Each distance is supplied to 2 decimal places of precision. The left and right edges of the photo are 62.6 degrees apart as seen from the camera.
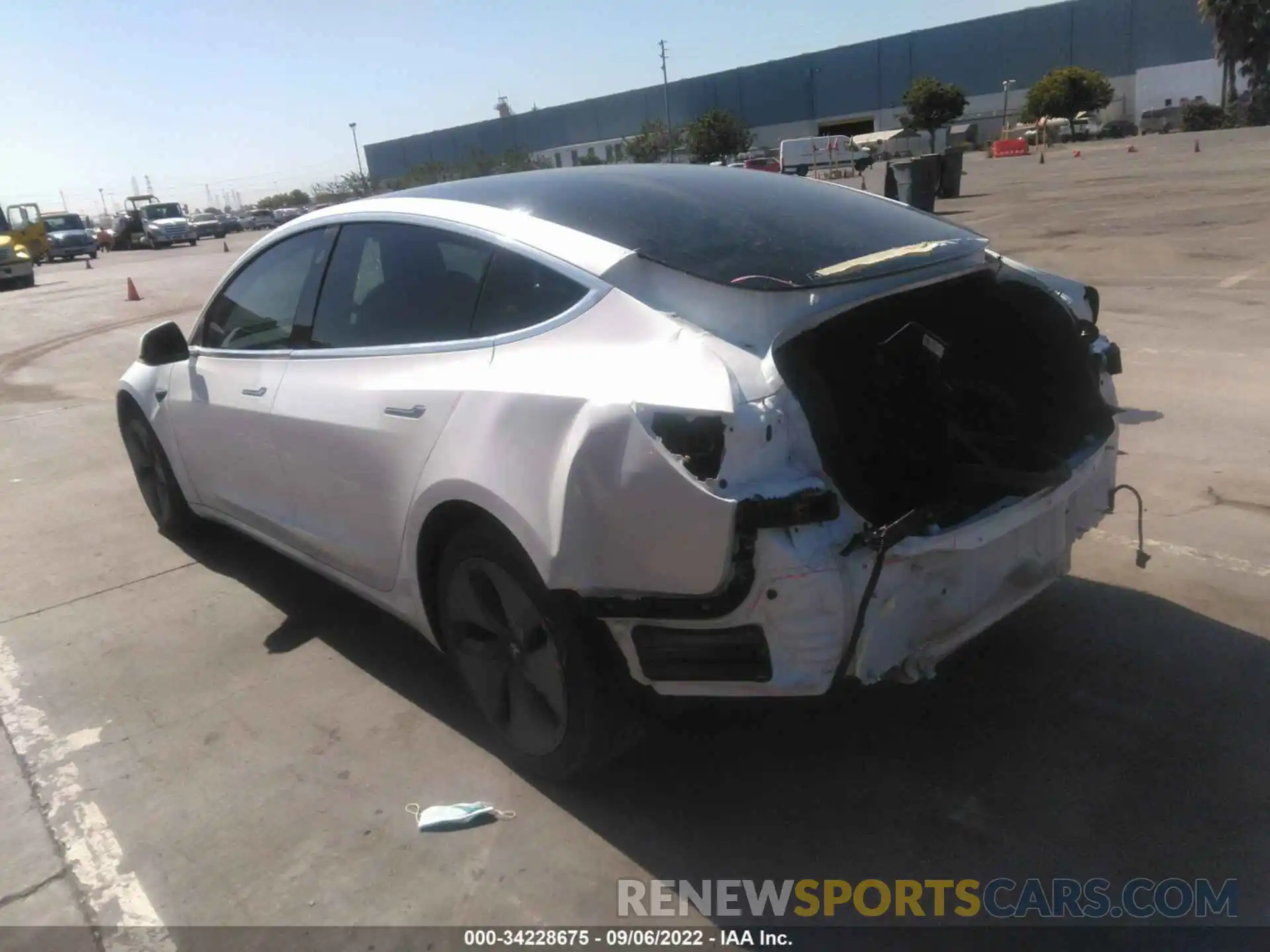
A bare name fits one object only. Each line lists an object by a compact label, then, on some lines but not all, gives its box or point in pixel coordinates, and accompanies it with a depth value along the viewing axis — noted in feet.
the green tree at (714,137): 222.48
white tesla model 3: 8.16
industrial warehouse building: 243.40
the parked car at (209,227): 183.73
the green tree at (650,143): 224.33
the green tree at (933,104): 228.63
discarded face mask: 10.00
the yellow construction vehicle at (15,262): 92.68
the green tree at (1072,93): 216.54
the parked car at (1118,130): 210.79
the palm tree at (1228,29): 193.47
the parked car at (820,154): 166.61
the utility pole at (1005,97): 252.83
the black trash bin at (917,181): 60.59
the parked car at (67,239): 141.38
